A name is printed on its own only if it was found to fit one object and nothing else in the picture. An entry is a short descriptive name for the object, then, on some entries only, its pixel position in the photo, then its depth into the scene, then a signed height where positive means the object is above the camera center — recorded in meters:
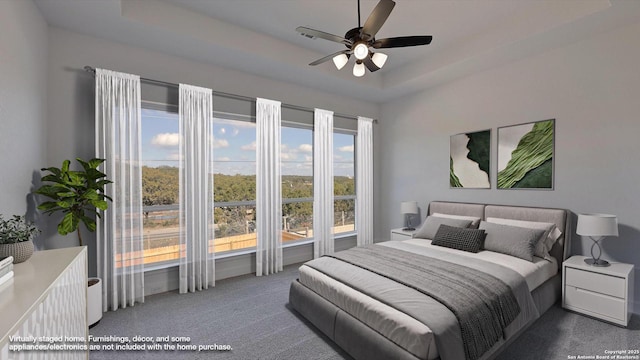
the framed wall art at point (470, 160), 3.94 +0.26
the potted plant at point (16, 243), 1.47 -0.35
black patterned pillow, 3.19 -0.72
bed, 1.79 -0.93
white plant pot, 2.55 -1.16
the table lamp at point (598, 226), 2.64 -0.47
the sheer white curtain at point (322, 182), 4.54 -0.07
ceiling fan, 2.02 +1.11
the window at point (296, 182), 4.43 -0.06
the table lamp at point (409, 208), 4.57 -0.49
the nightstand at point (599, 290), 2.50 -1.06
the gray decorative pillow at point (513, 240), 2.93 -0.68
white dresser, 0.98 -0.53
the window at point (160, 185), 3.35 -0.08
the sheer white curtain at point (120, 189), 2.92 -0.11
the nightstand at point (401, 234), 4.42 -0.91
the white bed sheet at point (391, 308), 1.73 -0.96
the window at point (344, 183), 5.05 -0.09
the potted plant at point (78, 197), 2.44 -0.17
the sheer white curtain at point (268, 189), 3.97 -0.15
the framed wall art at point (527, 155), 3.36 +0.28
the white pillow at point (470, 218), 3.61 -0.54
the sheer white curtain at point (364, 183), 5.09 -0.09
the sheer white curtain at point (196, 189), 3.39 -0.13
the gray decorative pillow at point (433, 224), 3.62 -0.63
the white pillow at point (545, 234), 3.01 -0.63
